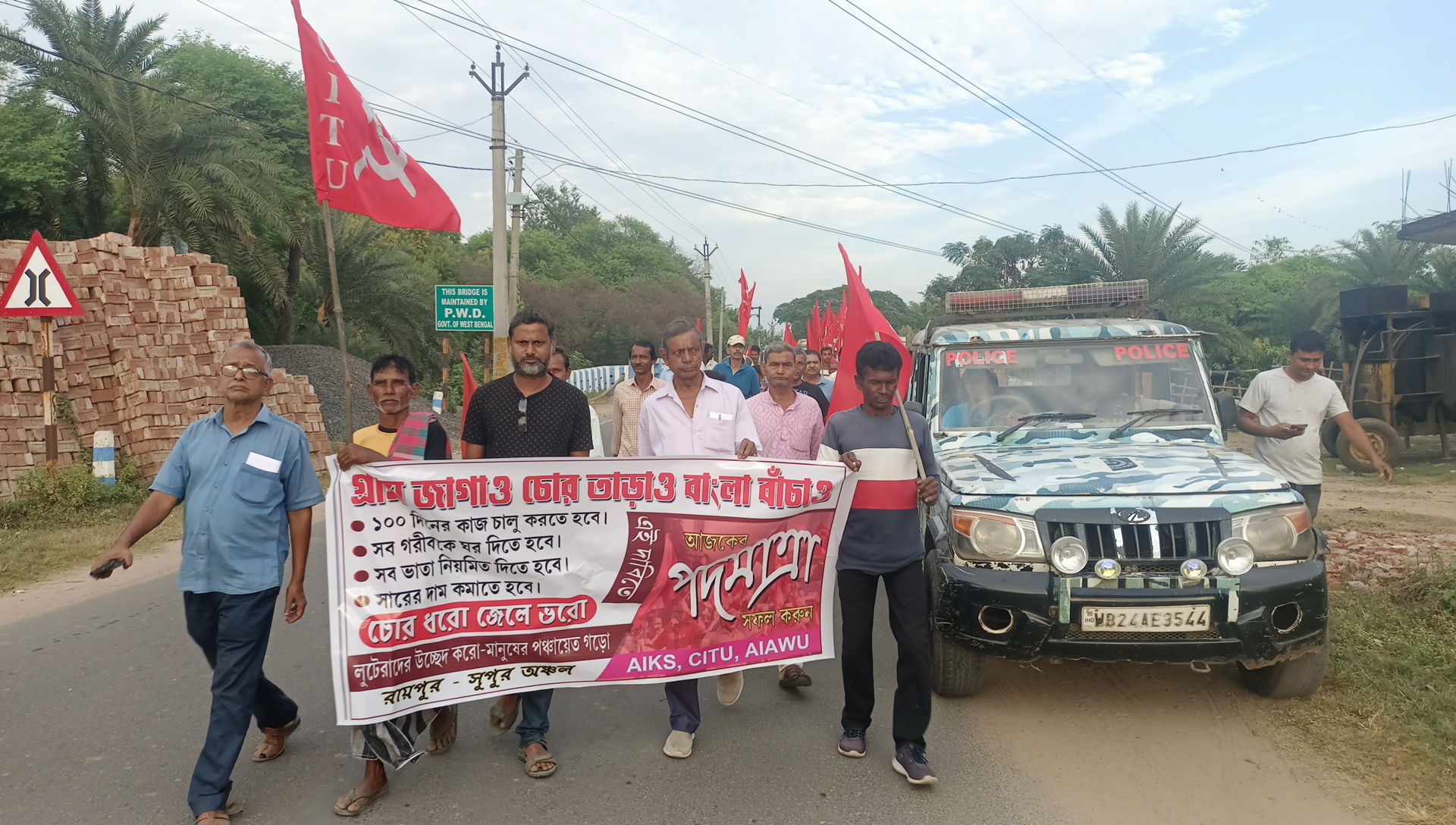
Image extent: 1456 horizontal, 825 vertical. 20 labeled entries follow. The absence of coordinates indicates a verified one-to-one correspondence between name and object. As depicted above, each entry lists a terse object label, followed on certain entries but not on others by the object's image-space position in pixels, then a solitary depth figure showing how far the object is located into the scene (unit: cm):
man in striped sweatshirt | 399
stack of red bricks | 1107
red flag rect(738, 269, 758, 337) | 1620
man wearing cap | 945
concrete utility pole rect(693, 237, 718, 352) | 4625
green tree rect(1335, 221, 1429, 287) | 2688
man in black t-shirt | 429
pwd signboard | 1641
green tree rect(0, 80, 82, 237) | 1792
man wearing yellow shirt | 439
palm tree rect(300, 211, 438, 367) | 2327
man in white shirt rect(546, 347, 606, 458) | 574
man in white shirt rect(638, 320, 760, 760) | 456
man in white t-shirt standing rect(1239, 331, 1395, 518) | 598
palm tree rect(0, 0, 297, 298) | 1755
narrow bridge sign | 944
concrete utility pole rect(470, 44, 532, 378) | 1755
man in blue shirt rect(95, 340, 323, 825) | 367
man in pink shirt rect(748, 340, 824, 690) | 568
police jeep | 426
